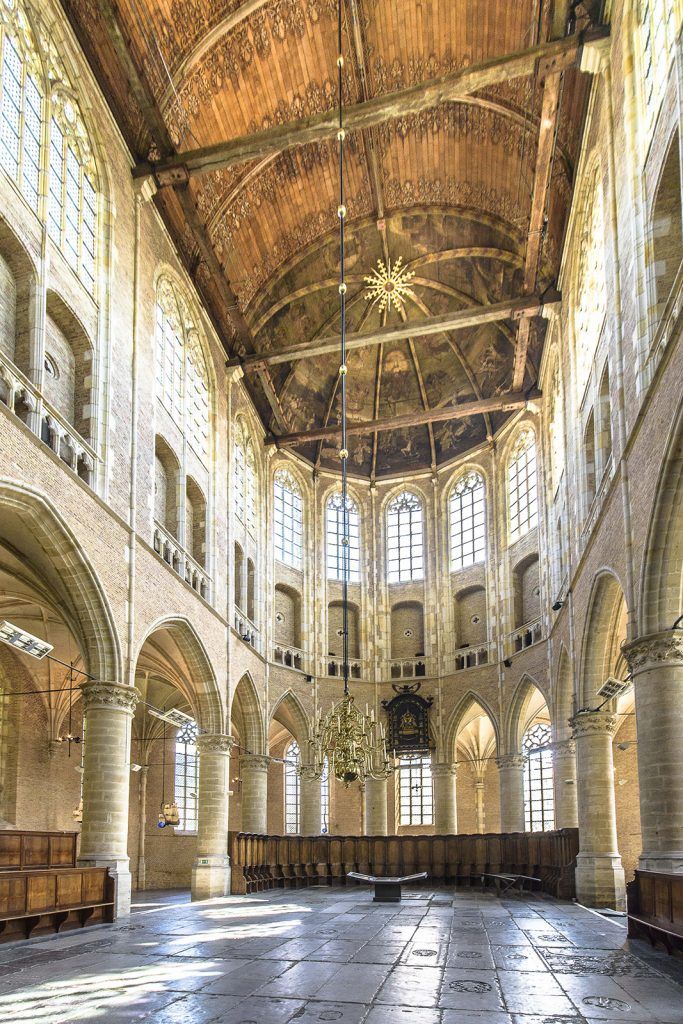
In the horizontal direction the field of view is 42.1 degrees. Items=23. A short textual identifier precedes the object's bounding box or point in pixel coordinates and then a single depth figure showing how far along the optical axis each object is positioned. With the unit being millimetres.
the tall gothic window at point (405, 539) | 37250
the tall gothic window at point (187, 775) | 34062
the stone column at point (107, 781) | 16984
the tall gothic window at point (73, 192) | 17703
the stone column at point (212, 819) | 23547
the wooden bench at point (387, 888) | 20797
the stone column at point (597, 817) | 20609
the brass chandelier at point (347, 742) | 17531
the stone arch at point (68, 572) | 15527
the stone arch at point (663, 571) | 13703
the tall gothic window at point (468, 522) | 35406
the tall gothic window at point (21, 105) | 15969
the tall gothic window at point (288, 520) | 35188
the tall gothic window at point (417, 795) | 36562
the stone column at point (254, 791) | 29281
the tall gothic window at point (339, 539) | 37188
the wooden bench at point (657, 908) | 11227
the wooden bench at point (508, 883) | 23656
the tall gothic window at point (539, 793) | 33781
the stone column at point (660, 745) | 13477
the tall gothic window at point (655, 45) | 13938
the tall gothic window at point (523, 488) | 31891
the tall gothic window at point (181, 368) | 23078
